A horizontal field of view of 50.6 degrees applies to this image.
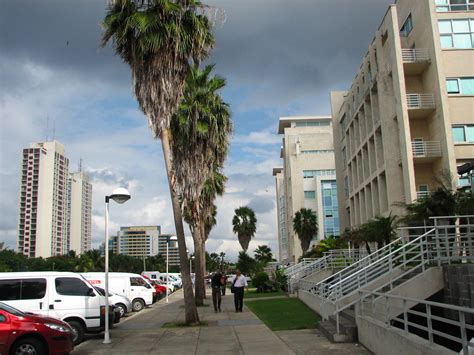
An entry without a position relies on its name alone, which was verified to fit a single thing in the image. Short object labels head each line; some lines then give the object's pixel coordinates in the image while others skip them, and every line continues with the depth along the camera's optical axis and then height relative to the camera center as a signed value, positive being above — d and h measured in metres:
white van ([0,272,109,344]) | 13.90 -0.67
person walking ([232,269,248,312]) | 21.45 -0.94
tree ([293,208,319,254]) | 68.50 +5.07
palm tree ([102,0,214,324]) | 16.66 +7.37
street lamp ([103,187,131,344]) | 13.82 +1.92
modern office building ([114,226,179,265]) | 148.62 +8.46
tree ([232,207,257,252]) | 81.19 +6.46
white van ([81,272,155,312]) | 26.00 -0.86
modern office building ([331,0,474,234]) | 30.94 +10.44
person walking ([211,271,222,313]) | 22.44 -0.99
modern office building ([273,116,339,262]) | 80.31 +13.91
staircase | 12.24 -0.50
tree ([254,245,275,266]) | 84.94 +2.07
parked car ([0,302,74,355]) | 10.20 -1.25
